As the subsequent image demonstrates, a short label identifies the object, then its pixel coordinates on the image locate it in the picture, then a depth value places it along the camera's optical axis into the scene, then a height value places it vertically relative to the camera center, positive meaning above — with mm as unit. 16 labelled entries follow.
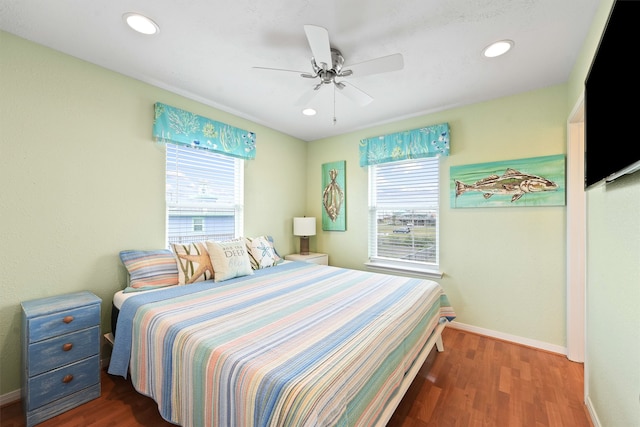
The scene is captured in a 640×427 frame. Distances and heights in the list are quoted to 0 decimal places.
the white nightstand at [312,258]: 3791 -654
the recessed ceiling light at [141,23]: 1669 +1283
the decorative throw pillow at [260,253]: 3000 -471
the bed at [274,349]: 1008 -658
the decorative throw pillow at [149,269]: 2180 -496
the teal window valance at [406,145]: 3072 +908
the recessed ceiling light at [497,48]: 1900 +1281
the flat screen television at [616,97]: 893 +506
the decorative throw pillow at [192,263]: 2377 -473
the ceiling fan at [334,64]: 1536 +1057
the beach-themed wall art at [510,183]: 2502 +347
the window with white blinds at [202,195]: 2754 +222
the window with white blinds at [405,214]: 3270 +12
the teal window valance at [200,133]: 2557 +909
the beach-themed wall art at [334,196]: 3992 +290
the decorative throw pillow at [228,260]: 2488 -464
